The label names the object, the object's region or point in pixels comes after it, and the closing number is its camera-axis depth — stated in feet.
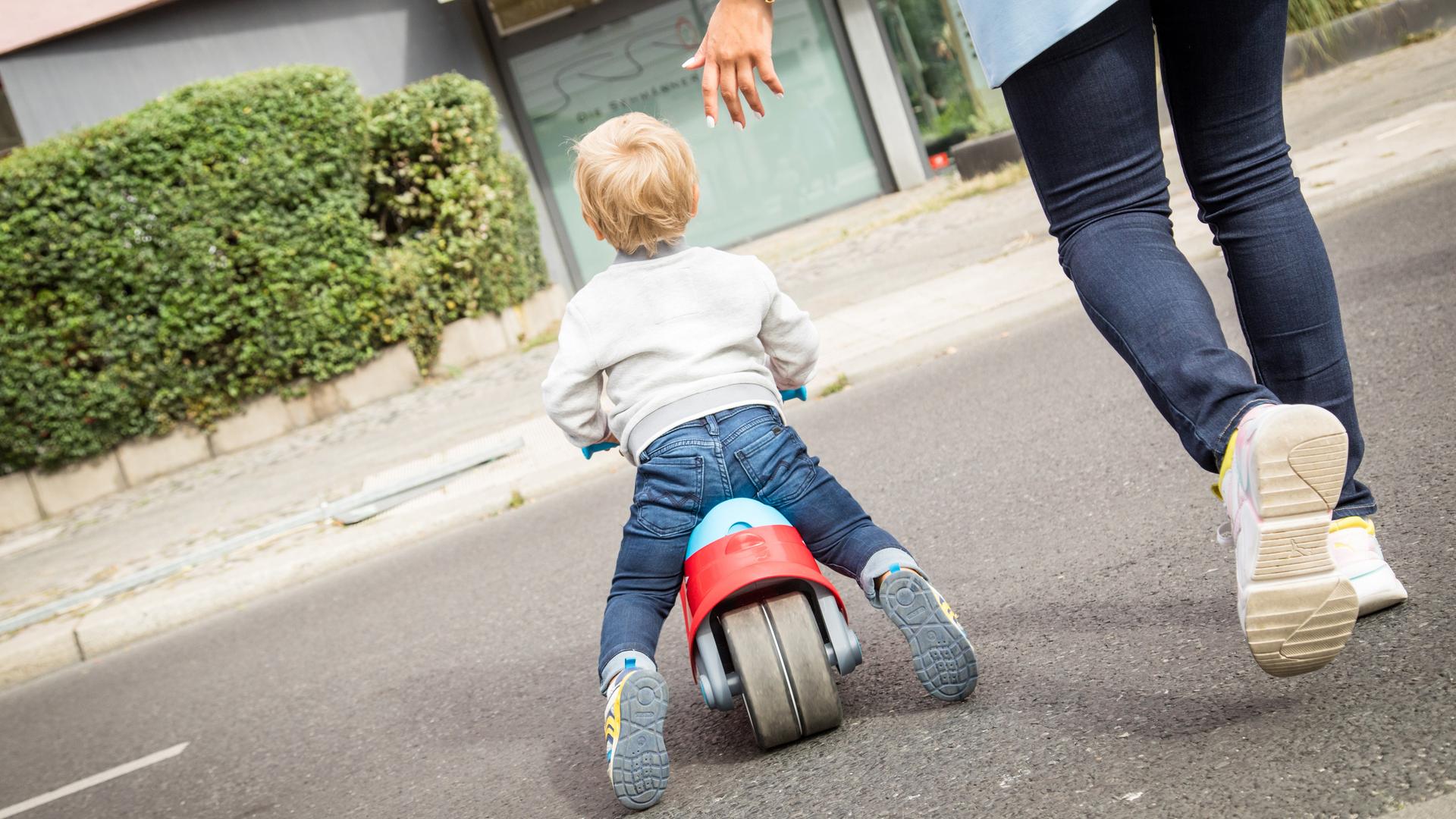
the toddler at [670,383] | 8.51
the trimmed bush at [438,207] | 31.19
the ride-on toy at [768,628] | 7.87
